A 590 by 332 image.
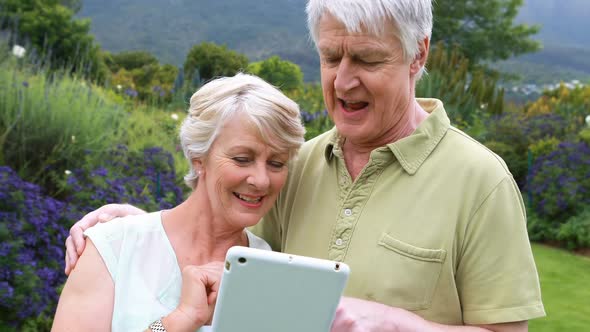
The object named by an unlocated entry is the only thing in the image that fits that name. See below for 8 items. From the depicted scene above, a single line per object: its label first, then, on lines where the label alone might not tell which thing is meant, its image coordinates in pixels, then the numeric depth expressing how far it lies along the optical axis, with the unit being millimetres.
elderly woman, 2072
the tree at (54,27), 17141
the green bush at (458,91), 10727
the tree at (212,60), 15312
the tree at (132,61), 22125
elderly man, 1902
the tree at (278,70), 16438
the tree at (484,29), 32406
